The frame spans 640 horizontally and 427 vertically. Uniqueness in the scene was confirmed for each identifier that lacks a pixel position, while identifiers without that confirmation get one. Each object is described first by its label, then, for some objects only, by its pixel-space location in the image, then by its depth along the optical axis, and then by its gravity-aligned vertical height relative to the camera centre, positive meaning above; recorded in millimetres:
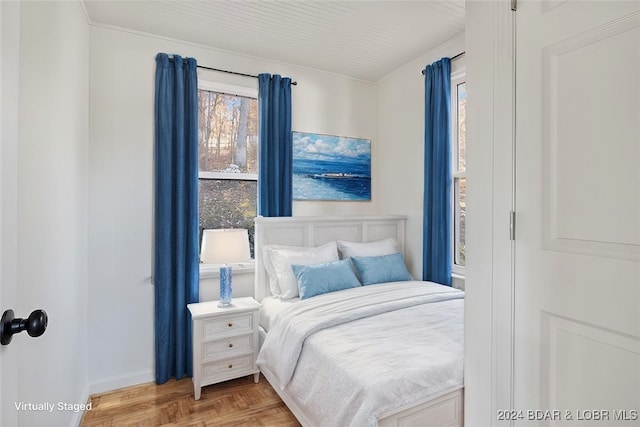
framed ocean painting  3297 +469
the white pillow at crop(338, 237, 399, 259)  3065 -325
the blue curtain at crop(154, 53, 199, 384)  2643 +9
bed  1473 -668
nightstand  2398 -947
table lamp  2467 -277
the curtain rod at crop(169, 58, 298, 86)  2891 +1253
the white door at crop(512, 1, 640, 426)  822 +0
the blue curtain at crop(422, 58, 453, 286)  2828 +361
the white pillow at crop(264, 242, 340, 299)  2674 -395
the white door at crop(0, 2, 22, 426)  692 +65
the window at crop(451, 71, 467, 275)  2934 +395
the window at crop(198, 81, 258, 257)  3008 +529
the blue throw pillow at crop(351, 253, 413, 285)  2865 -486
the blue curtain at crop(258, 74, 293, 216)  3053 +613
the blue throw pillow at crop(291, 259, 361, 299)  2561 -505
